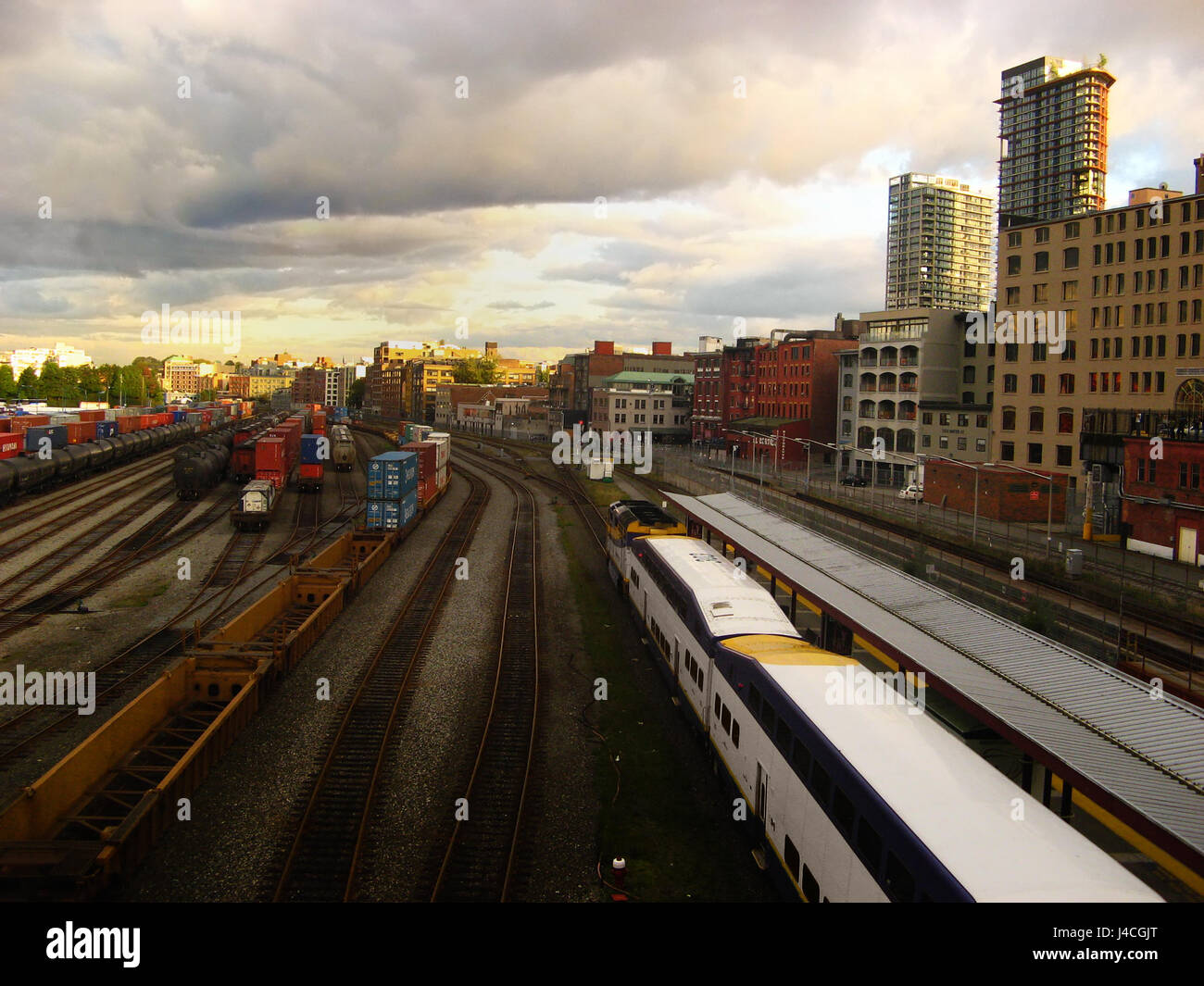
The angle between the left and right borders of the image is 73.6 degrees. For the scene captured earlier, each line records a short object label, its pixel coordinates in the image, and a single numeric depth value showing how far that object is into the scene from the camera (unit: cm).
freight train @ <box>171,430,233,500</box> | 5772
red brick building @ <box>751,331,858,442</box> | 9250
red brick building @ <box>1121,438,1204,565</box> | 4062
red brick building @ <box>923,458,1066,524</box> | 5347
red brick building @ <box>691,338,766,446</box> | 10275
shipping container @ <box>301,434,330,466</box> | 6250
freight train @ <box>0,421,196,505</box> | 5172
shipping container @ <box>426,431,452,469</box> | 6341
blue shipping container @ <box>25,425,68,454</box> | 5741
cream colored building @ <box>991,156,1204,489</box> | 5319
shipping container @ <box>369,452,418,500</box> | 4334
